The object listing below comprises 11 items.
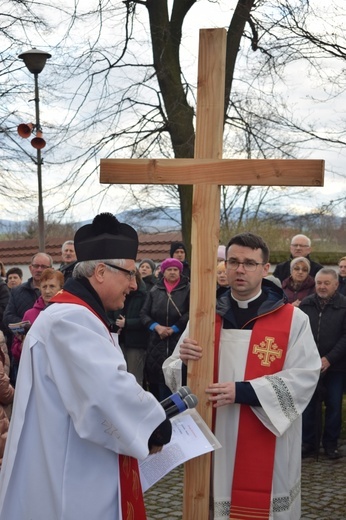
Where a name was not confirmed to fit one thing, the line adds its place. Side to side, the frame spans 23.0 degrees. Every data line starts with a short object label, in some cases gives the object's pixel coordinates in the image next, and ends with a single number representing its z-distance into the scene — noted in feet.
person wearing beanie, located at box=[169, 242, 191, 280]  37.24
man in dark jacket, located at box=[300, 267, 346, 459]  27.81
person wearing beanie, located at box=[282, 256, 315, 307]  30.25
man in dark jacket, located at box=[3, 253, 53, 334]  30.83
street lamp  43.91
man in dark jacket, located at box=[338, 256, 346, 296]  32.58
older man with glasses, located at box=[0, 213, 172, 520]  11.16
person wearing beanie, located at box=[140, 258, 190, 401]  29.86
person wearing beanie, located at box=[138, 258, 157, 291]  35.43
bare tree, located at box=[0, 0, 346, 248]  46.65
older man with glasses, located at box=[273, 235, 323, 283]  32.27
